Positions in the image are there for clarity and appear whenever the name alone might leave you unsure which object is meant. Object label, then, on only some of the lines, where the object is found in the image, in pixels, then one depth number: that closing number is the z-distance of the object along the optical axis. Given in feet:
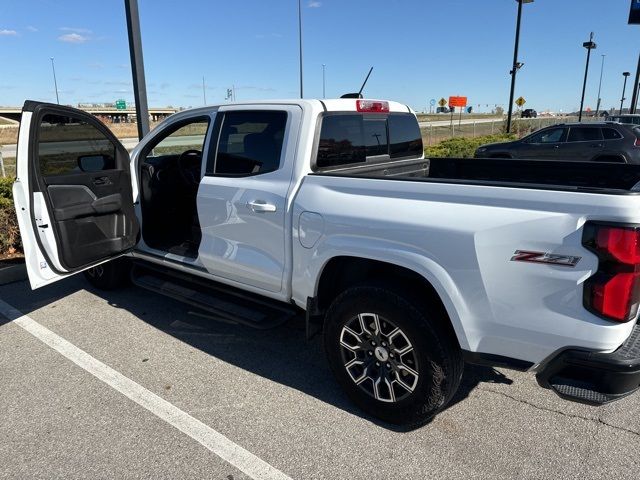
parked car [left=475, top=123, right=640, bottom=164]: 38.91
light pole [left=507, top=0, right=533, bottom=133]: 72.33
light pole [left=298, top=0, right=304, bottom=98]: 59.77
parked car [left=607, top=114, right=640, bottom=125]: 61.57
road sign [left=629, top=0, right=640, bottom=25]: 64.95
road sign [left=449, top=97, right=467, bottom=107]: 104.01
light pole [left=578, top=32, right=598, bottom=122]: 112.37
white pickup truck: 7.04
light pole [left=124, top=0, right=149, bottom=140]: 20.77
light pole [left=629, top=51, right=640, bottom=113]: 88.33
